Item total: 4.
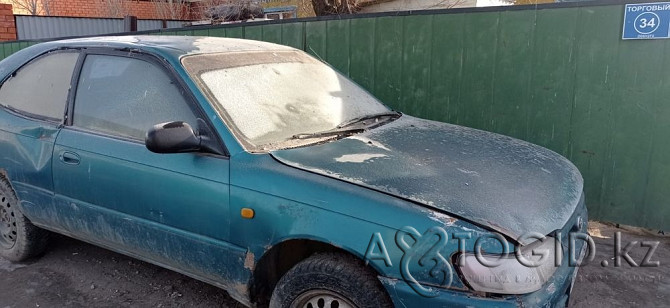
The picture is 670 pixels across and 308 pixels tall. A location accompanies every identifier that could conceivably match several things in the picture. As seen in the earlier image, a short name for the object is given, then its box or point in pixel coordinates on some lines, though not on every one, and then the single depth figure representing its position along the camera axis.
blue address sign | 4.18
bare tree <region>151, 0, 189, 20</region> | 16.12
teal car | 2.19
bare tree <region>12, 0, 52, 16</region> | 14.78
